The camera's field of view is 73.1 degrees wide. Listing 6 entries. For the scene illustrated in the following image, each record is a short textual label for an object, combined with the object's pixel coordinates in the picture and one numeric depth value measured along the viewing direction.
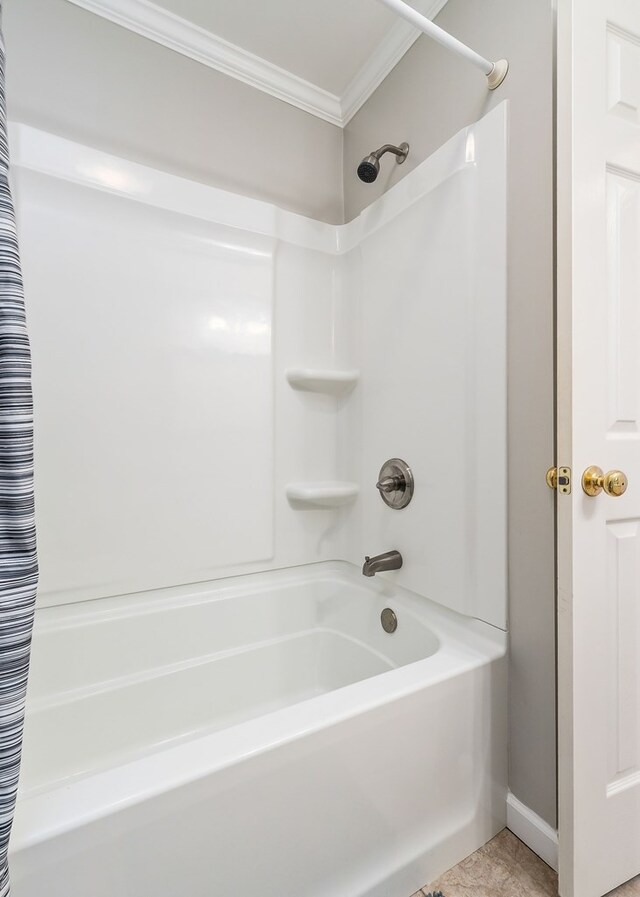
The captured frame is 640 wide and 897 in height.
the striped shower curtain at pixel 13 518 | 0.62
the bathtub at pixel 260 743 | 0.72
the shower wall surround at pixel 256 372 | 1.26
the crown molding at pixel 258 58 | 1.45
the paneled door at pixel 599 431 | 0.92
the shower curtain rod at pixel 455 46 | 0.99
